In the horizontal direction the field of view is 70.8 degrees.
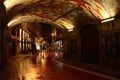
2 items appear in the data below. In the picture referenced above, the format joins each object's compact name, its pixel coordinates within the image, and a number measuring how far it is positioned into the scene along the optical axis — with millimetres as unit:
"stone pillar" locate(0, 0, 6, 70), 5922
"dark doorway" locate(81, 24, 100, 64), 7840
